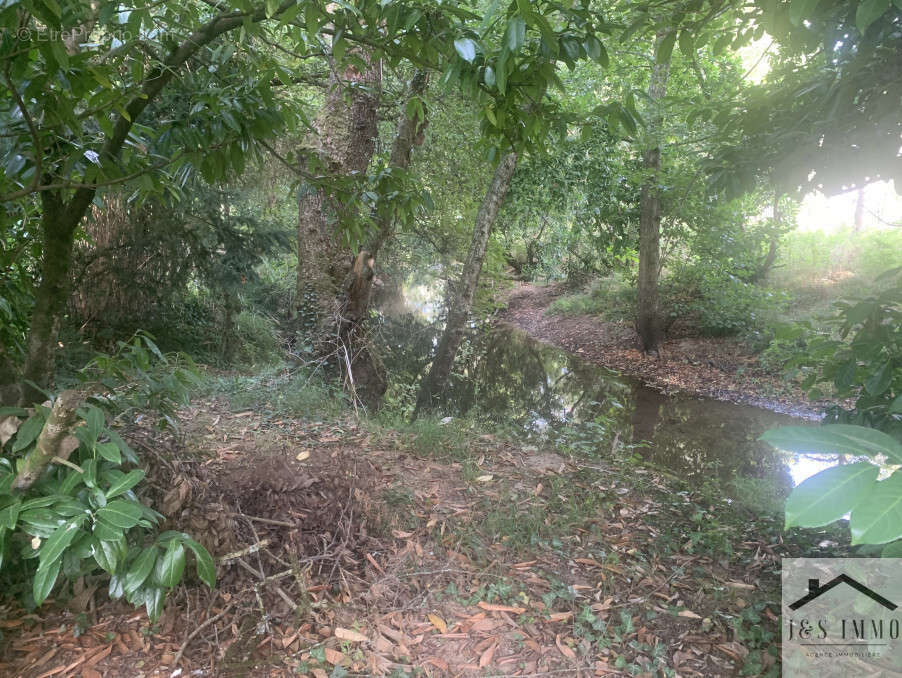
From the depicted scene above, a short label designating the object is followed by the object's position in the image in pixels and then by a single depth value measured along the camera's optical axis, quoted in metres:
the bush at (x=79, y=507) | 1.22
